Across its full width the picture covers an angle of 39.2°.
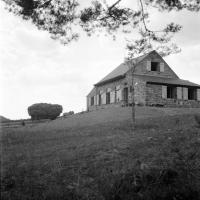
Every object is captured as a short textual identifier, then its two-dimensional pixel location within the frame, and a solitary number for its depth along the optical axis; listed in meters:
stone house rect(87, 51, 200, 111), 27.62
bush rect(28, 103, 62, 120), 30.69
